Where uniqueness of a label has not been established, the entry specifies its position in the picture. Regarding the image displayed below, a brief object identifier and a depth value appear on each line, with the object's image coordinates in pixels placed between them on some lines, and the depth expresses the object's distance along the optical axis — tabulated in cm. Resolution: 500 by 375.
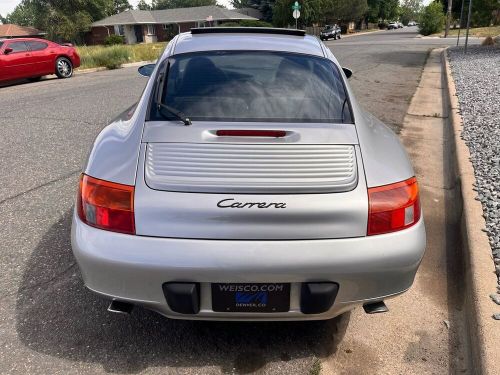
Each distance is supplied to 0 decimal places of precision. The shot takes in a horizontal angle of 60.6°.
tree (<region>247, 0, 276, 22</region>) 6483
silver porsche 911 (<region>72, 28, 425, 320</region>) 195
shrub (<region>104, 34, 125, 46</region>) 4304
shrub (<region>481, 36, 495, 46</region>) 2165
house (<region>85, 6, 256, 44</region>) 5725
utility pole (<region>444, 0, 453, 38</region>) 3738
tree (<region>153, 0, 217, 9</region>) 9290
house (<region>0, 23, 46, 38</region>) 6069
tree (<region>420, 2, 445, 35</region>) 4403
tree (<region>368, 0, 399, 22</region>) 8300
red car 1315
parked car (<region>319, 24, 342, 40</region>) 4644
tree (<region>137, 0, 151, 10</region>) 10556
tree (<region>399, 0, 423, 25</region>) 13623
